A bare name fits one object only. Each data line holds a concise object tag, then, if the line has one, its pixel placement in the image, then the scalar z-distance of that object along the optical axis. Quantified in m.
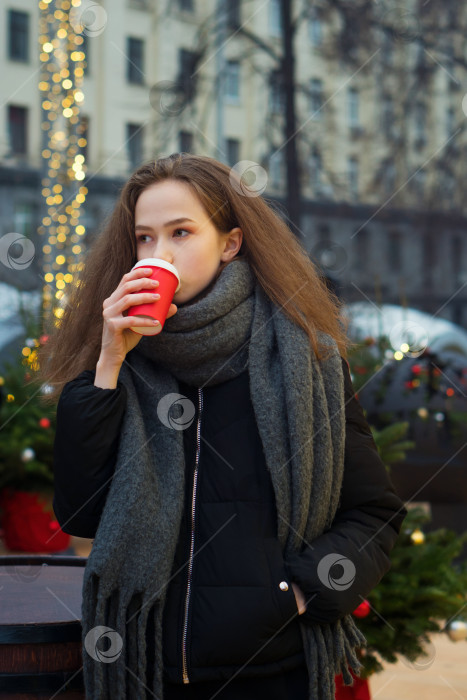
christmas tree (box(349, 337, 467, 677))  7.16
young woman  3.68
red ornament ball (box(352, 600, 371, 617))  6.57
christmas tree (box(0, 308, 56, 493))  11.81
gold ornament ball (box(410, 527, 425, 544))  7.61
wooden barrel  3.99
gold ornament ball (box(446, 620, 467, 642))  7.34
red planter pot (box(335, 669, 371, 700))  6.00
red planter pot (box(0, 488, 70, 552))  12.16
